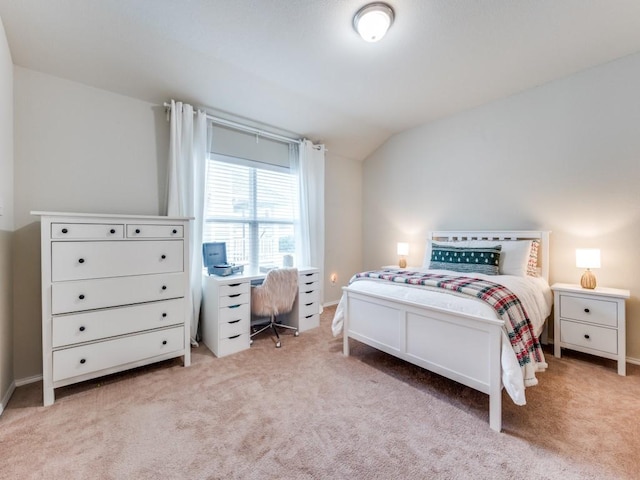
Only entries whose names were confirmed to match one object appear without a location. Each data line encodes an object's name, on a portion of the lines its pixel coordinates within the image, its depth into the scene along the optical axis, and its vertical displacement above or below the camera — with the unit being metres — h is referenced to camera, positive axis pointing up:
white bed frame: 1.69 -0.72
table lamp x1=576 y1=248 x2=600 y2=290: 2.48 -0.20
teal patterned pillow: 2.88 -0.21
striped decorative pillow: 2.91 -0.22
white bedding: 1.60 -0.45
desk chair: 2.83 -0.54
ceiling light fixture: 1.93 +1.56
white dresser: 1.89 -0.40
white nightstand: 2.30 -0.71
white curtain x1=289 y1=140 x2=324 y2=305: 3.86 +0.53
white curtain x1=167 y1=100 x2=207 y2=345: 2.74 +0.67
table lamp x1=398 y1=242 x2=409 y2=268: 3.99 -0.17
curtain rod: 3.07 +1.35
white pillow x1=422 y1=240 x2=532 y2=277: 2.84 -0.17
